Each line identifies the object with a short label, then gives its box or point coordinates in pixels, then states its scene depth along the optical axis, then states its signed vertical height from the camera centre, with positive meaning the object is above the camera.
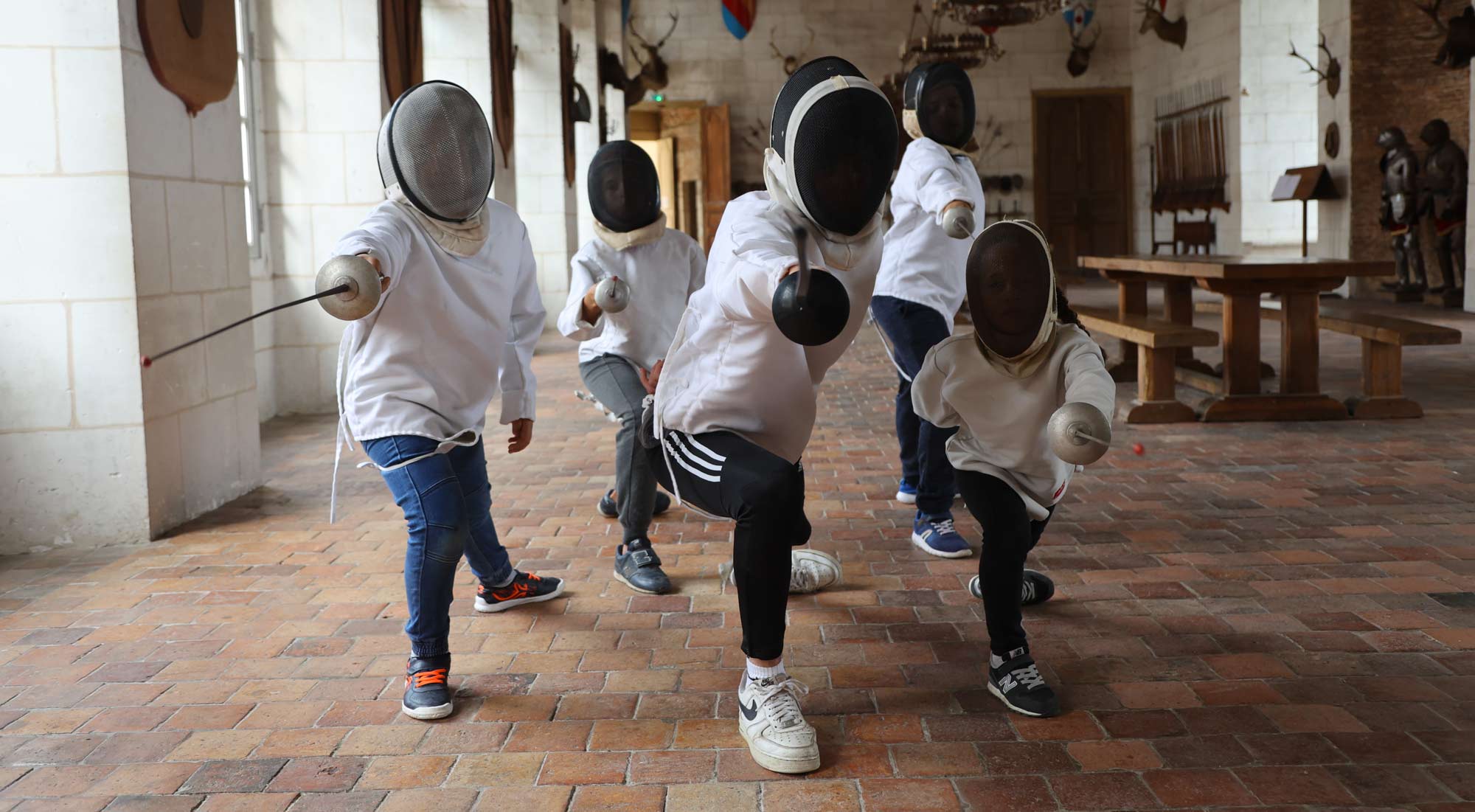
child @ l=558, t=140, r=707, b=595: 3.62 +0.01
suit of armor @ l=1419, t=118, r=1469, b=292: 11.67 +1.04
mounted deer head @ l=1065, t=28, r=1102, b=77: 19.03 +3.82
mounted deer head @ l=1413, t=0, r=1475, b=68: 10.53 +2.17
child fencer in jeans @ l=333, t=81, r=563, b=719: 2.61 -0.07
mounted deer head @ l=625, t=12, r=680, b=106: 17.61 +3.54
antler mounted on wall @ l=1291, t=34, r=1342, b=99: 13.05 +2.35
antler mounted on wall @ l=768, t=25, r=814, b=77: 18.92 +3.88
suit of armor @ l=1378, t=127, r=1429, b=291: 11.80 +0.86
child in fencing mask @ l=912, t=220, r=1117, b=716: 2.58 -0.23
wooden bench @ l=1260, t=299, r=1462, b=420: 5.92 -0.41
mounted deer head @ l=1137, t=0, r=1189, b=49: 17.08 +3.80
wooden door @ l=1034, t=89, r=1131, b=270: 19.48 +2.03
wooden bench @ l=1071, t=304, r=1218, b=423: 6.09 -0.38
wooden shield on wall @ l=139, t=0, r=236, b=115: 4.25 +1.02
